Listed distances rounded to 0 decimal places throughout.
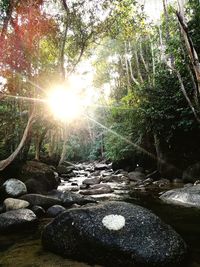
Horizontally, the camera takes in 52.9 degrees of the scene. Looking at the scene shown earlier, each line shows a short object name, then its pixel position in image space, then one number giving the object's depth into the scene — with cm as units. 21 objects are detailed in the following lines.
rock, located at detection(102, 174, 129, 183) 1106
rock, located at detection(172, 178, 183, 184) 930
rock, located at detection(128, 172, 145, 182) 1089
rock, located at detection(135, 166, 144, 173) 1270
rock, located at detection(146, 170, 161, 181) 1067
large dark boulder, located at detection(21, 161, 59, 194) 774
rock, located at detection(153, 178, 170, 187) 898
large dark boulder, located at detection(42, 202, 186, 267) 279
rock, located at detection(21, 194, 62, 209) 592
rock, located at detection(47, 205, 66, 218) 519
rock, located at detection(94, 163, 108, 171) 1775
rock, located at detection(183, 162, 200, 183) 872
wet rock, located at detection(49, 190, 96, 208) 628
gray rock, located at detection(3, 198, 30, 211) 540
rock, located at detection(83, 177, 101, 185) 1027
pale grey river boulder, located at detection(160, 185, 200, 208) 571
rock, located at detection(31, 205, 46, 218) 527
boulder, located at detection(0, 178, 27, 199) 651
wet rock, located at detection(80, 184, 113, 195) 802
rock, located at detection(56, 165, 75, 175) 1492
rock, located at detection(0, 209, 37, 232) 424
